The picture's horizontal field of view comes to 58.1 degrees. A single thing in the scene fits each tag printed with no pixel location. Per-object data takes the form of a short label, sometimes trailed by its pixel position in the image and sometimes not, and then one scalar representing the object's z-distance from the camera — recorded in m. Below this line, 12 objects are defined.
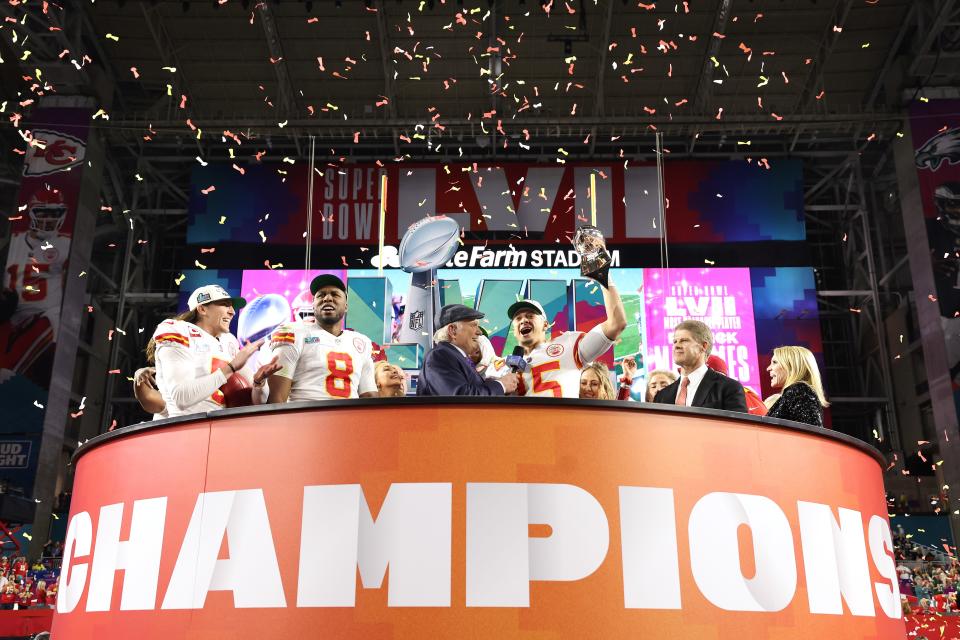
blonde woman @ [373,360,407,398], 4.92
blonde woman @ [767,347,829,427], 3.84
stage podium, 2.76
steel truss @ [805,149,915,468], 15.20
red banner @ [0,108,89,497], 11.80
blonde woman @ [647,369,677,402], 5.75
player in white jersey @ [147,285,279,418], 3.73
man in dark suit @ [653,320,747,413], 3.77
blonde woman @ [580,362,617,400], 4.96
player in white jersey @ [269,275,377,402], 4.18
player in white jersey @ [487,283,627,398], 5.07
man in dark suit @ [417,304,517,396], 3.81
